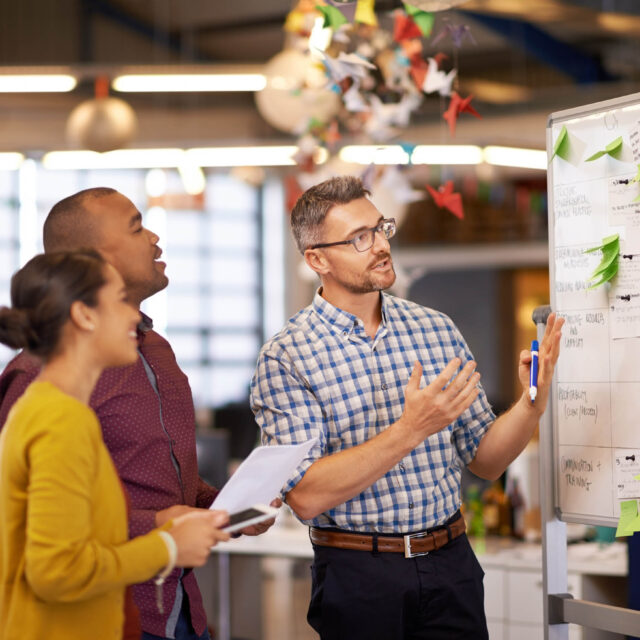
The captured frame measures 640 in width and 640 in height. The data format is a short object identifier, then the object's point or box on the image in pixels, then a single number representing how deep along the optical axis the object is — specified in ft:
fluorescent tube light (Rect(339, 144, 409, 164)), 20.27
